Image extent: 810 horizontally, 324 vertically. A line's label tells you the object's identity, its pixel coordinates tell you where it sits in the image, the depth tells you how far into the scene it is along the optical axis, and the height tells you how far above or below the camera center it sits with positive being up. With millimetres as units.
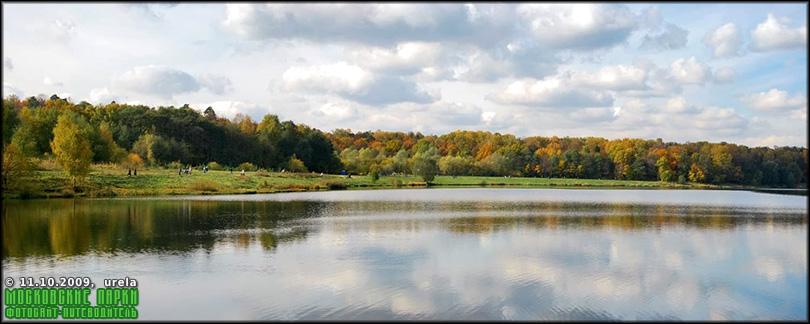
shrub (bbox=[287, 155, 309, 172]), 104125 -693
